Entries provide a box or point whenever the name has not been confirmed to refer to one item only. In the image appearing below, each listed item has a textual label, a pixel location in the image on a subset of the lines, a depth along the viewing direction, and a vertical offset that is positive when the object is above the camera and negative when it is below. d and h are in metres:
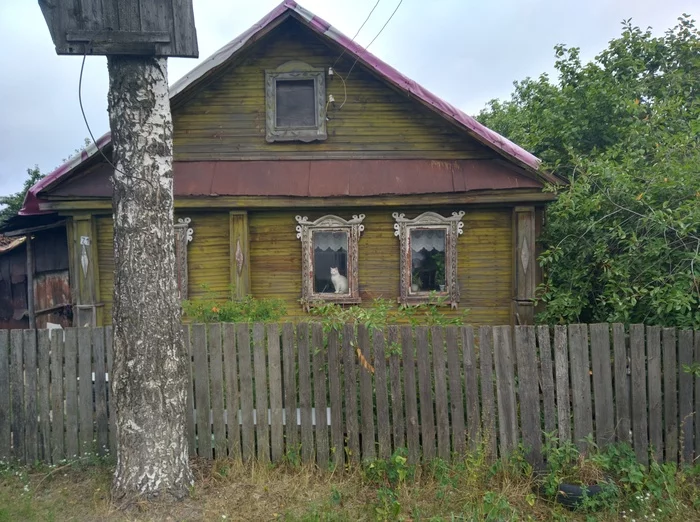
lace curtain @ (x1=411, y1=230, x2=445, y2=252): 7.04 +0.22
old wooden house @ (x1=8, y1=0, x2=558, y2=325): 6.84 +0.76
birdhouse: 3.52 +1.99
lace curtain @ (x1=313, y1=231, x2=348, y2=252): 7.08 +0.25
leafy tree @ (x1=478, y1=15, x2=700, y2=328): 4.54 +0.66
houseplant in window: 6.96 -0.02
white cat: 7.10 -0.43
